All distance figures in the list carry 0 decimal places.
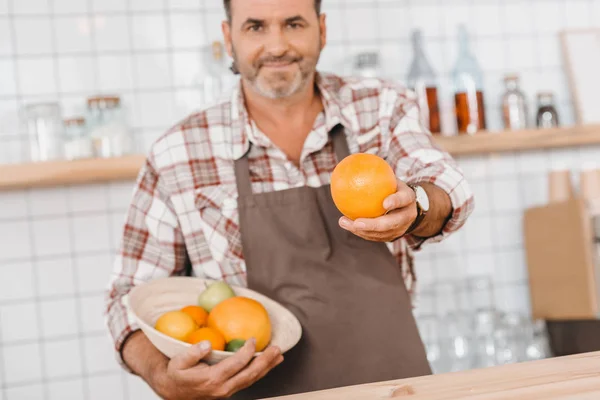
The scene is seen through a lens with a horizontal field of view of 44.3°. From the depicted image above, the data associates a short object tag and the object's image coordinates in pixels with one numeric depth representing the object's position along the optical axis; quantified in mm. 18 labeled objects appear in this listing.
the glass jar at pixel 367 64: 2160
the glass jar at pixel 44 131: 2016
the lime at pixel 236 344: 1063
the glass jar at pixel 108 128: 2006
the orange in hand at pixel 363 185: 965
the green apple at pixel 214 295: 1190
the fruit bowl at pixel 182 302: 1160
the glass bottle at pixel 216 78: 2160
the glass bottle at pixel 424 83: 2182
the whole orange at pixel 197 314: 1126
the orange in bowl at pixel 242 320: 1067
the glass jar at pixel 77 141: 1981
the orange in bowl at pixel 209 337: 1045
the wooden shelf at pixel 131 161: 1927
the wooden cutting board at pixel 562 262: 2035
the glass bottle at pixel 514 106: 2289
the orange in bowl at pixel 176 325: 1063
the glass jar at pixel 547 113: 2293
